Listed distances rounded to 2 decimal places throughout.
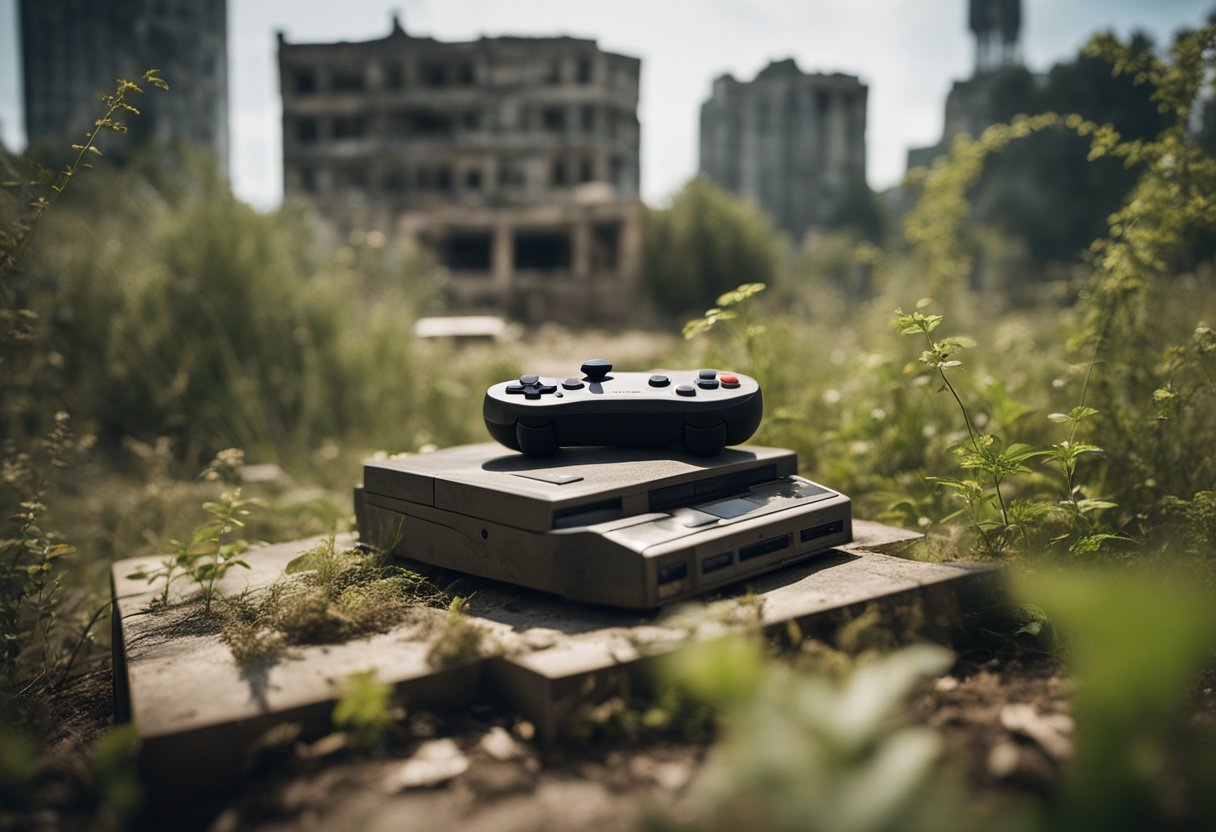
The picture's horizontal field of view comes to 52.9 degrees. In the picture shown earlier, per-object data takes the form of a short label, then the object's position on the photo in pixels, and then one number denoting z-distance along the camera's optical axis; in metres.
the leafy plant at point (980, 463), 0.64
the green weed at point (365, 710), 0.49
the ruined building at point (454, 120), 24.29
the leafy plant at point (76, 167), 0.63
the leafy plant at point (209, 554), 0.66
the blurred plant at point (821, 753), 0.30
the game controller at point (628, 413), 0.65
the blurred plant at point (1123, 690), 0.31
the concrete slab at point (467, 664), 0.49
